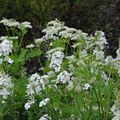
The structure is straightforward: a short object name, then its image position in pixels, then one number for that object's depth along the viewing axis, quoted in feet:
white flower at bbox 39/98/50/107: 7.83
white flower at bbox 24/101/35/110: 8.03
